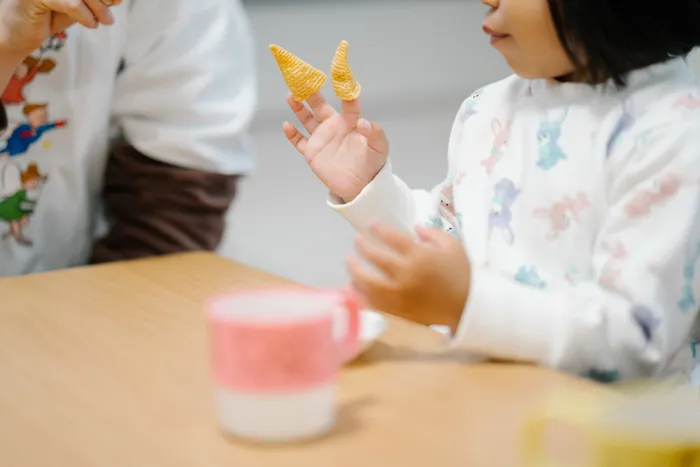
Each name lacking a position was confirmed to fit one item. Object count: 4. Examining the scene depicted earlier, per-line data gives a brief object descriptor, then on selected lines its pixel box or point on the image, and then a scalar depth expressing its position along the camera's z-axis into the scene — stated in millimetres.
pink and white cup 769
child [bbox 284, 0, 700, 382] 911
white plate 936
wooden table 787
